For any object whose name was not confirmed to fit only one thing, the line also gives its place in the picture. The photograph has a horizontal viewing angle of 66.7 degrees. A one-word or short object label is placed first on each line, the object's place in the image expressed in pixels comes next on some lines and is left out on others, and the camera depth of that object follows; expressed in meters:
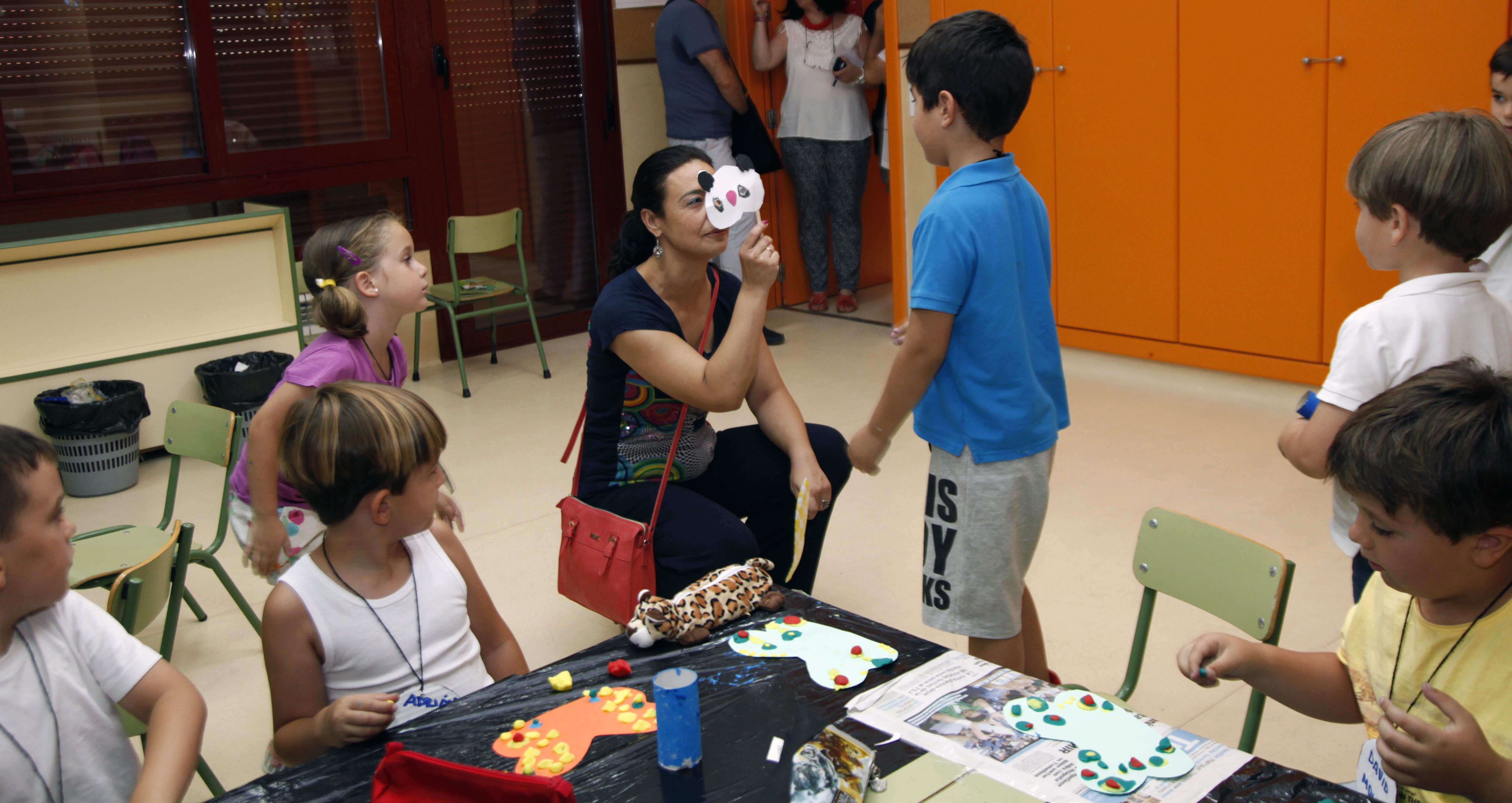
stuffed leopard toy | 1.66
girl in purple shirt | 2.22
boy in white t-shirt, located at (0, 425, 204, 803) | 1.35
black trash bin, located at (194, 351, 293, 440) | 4.24
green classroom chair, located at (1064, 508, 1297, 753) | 1.70
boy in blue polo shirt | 1.92
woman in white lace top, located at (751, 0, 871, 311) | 5.58
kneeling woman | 2.35
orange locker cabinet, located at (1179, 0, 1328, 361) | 4.09
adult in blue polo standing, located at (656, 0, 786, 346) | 5.23
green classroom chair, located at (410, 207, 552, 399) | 5.14
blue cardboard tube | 1.35
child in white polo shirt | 1.68
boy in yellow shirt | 1.18
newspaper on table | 1.31
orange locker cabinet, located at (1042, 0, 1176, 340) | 4.49
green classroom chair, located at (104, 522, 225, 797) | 1.95
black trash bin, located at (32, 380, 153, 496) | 3.89
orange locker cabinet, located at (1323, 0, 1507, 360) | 3.66
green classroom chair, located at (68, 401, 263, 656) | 2.58
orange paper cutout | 1.43
